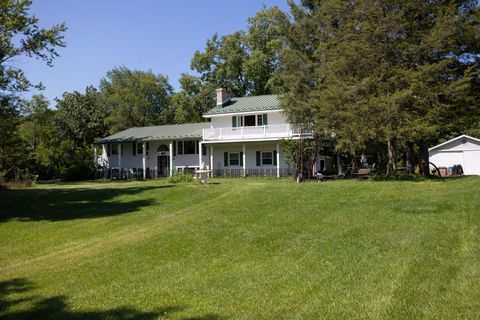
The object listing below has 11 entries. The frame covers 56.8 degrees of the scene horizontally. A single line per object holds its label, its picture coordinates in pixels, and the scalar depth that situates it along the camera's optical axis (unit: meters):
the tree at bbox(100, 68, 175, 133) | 57.31
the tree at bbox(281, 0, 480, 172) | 21.30
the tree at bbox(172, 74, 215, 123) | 53.19
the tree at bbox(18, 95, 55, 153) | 45.22
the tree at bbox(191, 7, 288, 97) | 50.50
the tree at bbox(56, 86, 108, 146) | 53.25
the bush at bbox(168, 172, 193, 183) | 25.12
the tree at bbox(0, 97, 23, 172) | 21.79
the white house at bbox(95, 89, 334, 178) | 33.66
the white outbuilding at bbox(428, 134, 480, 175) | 36.16
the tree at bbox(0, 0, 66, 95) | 18.45
